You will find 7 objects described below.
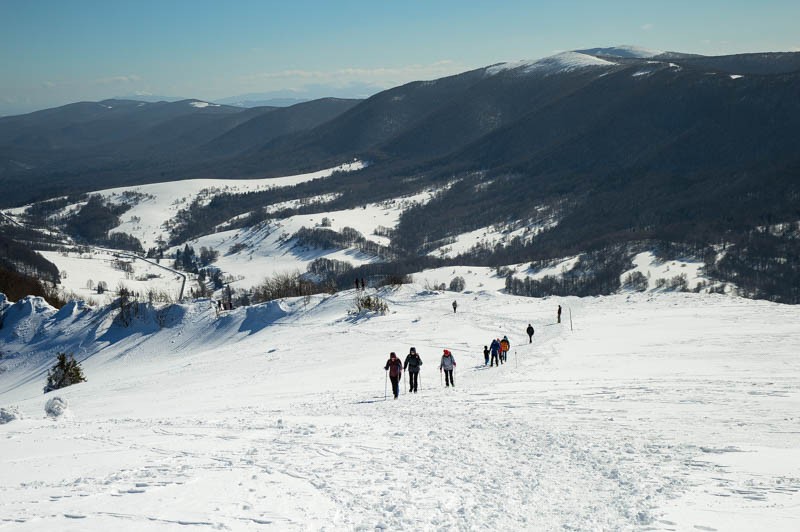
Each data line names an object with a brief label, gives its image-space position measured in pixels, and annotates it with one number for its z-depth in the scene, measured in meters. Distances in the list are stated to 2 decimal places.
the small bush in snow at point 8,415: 22.48
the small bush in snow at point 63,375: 40.47
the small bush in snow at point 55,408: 23.25
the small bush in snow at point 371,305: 48.16
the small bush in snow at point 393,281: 58.24
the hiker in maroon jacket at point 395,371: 23.23
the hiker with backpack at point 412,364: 24.06
